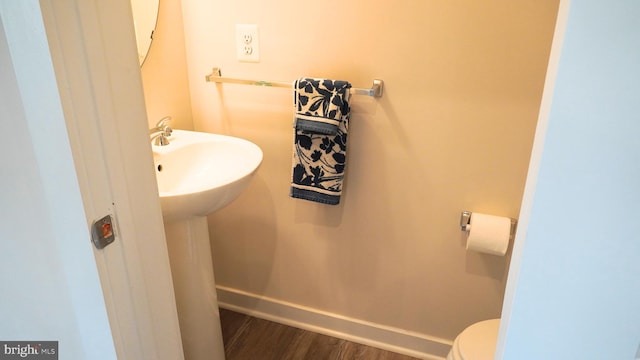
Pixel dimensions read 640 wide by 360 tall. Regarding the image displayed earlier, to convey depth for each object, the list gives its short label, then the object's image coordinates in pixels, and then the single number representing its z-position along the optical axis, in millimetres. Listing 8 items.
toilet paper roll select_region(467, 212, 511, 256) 1520
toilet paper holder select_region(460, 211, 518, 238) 1612
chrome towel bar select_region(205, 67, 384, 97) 1530
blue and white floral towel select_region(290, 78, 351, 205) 1509
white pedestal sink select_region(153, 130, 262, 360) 1430
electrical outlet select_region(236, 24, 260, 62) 1641
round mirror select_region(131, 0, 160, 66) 1521
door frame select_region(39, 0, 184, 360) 708
